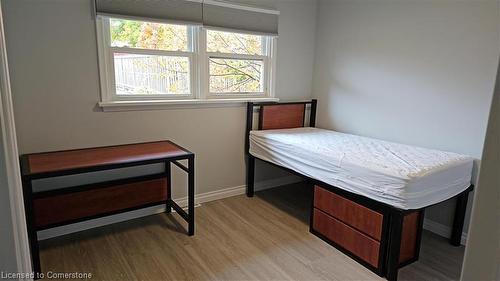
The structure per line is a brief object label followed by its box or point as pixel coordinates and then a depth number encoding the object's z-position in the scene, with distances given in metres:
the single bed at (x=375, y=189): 2.08
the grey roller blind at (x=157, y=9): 2.53
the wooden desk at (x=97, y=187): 2.12
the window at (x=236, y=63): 3.23
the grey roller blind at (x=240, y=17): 3.01
